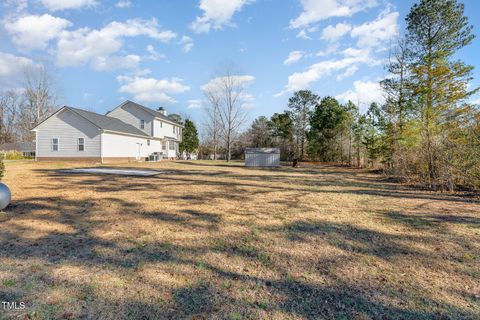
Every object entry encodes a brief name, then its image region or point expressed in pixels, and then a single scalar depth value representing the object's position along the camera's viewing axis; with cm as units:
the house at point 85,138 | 2038
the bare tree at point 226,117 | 2953
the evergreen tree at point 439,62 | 1252
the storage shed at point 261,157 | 2200
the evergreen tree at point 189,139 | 3931
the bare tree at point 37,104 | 3350
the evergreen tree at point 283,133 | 3497
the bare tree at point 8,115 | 4188
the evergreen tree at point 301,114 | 3466
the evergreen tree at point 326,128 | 2739
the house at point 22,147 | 3888
